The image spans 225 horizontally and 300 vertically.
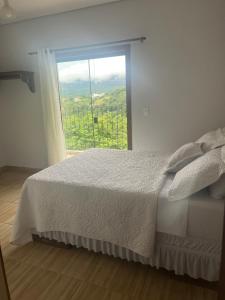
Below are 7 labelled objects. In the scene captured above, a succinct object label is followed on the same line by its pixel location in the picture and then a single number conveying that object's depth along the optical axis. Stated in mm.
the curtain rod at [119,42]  3090
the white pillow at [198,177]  1488
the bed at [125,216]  1550
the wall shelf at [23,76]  3715
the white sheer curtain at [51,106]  3586
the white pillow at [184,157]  1945
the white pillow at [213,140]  1967
